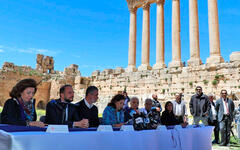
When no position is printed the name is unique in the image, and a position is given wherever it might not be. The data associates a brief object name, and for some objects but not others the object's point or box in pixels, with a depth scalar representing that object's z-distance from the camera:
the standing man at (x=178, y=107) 8.41
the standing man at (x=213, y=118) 8.30
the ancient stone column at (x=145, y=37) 22.48
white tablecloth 2.38
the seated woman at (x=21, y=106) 3.33
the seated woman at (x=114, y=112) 4.76
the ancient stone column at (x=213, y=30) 17.23
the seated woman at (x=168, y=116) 6.59
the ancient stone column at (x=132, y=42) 23.35
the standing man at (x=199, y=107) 8.05
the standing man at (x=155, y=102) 8.32
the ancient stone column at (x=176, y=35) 19.61
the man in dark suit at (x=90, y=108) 4.57
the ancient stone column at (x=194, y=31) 18.35
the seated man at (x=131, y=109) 5.31
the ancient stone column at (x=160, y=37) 21.06
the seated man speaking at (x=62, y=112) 3.95
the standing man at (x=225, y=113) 7.66
